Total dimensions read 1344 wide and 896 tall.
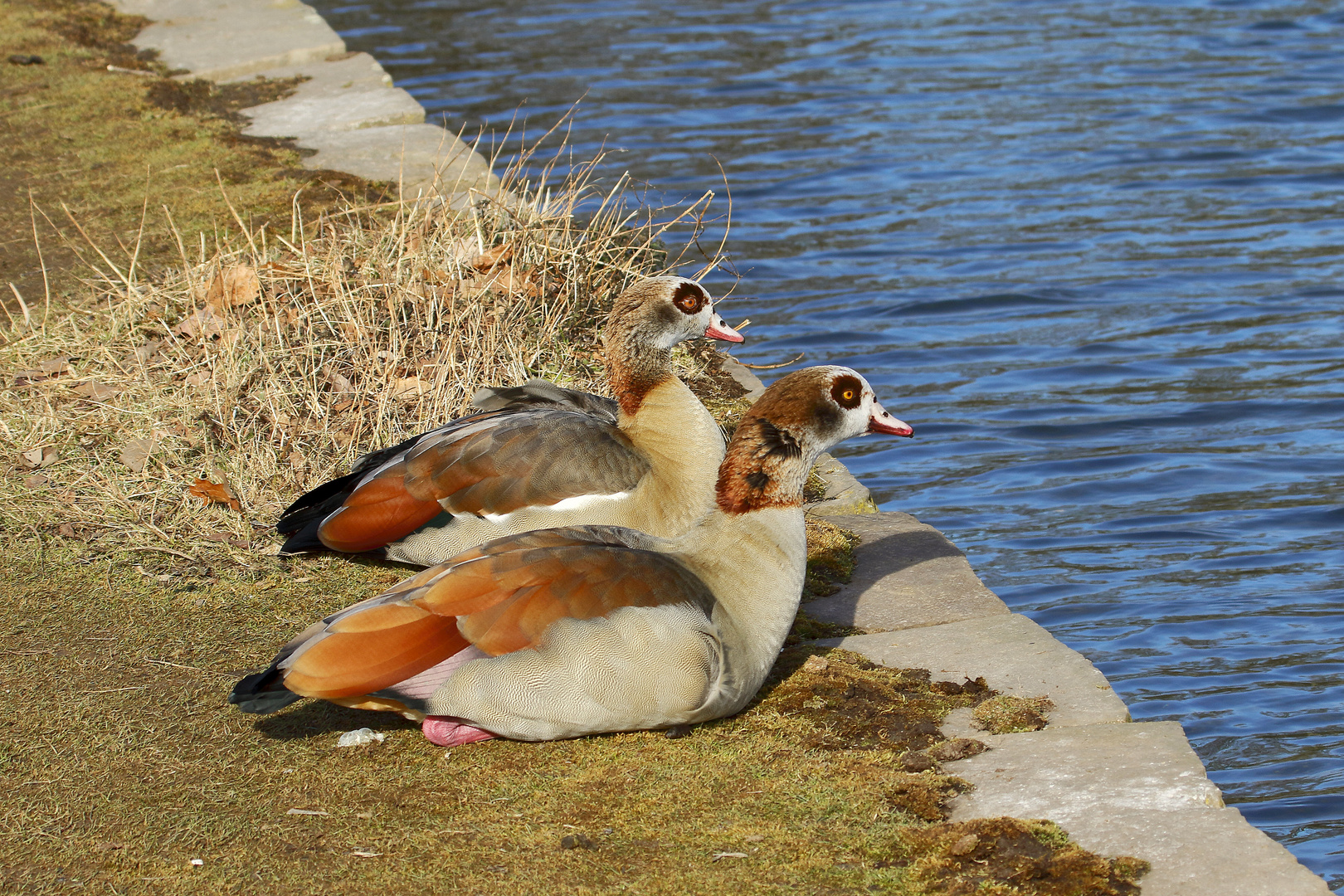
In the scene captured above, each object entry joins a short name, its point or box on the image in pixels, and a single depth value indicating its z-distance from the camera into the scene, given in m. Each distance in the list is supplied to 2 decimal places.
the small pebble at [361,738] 7.65
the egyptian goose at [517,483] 9.51
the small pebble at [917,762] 7.26
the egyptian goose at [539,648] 7.22
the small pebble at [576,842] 6.63
